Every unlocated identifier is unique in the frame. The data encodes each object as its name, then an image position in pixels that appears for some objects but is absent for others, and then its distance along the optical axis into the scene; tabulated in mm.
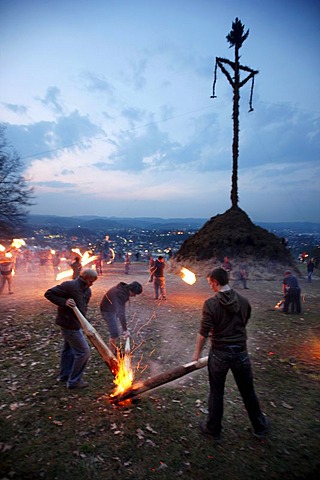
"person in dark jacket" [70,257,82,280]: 16406
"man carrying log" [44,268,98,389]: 5668
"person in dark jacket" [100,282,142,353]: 7449
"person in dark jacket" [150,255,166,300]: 15175
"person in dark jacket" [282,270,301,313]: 12984
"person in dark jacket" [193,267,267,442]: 4359
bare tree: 21828
